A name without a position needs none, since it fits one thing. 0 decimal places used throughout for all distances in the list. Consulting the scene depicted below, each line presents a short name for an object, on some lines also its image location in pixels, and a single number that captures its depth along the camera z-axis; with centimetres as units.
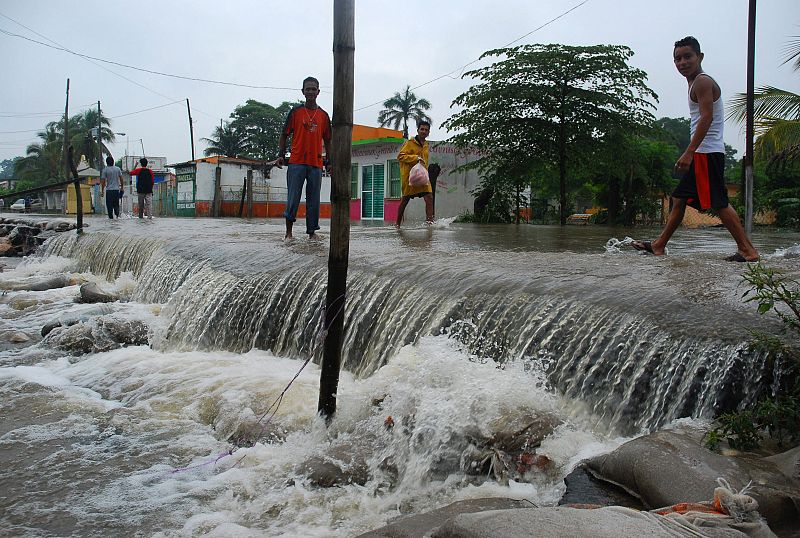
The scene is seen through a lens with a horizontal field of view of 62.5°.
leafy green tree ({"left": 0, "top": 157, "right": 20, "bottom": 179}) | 13575
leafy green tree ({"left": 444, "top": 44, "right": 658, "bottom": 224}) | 1401
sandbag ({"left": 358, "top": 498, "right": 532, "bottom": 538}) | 258
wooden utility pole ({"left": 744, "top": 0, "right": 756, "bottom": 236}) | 786
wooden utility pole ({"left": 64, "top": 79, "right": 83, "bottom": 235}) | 1172
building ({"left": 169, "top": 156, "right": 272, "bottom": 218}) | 2917
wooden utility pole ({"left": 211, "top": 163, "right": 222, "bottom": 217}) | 2803
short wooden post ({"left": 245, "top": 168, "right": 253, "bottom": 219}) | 2636
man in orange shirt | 758
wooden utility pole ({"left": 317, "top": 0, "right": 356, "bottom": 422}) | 345
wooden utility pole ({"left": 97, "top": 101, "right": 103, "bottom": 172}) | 4646
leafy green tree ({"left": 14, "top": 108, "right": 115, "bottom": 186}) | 4803
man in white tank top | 493
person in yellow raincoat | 1044
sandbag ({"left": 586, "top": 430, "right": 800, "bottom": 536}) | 229
